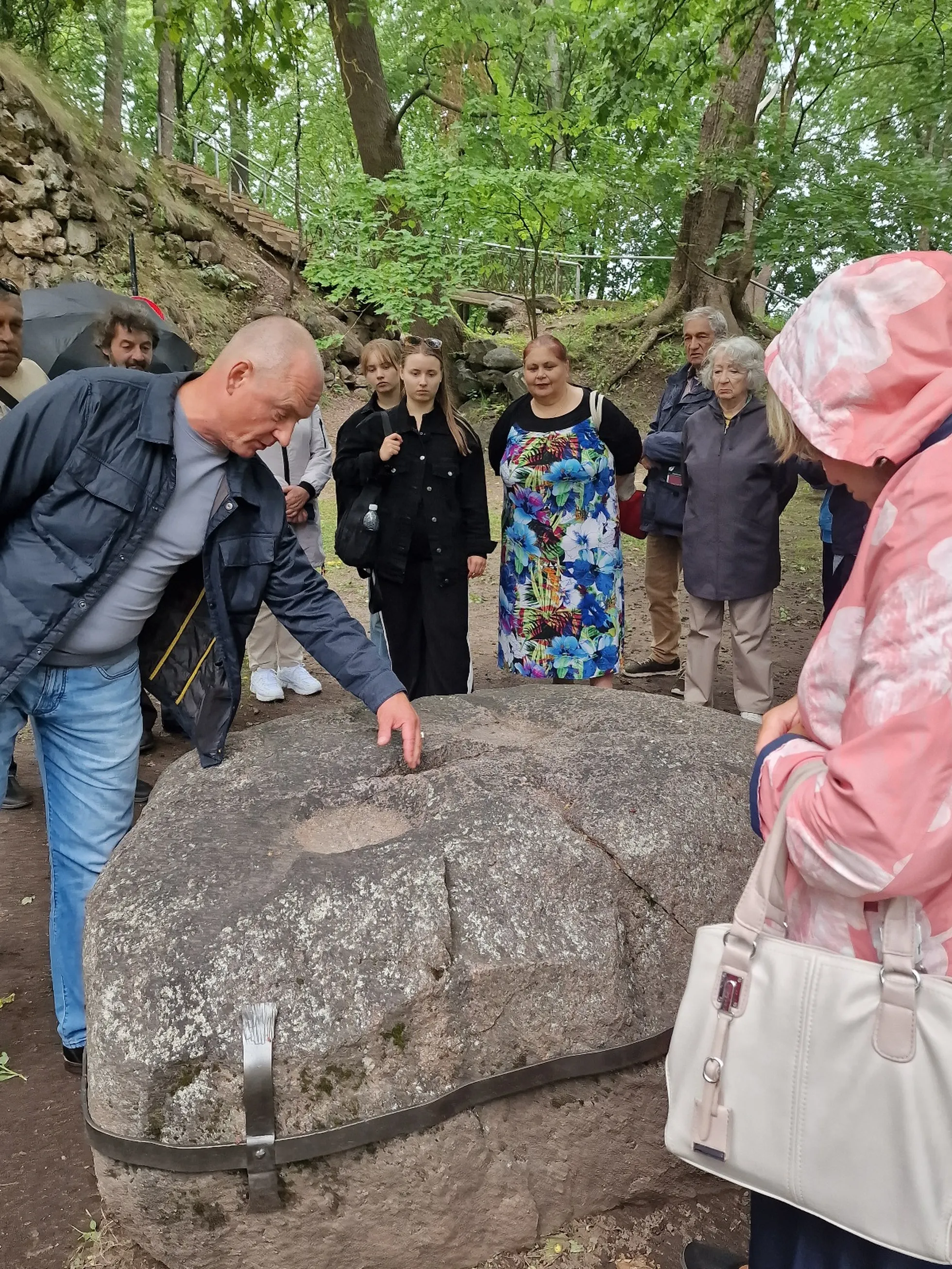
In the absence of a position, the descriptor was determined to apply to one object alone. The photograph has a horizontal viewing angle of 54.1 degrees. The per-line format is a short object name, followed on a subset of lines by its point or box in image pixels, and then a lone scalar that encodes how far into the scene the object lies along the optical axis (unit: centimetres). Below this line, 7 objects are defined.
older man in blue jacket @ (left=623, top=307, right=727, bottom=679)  510
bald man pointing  226
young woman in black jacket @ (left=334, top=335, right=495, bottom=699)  442
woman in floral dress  439
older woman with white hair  448
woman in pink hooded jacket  112
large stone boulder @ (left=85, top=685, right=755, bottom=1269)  186
